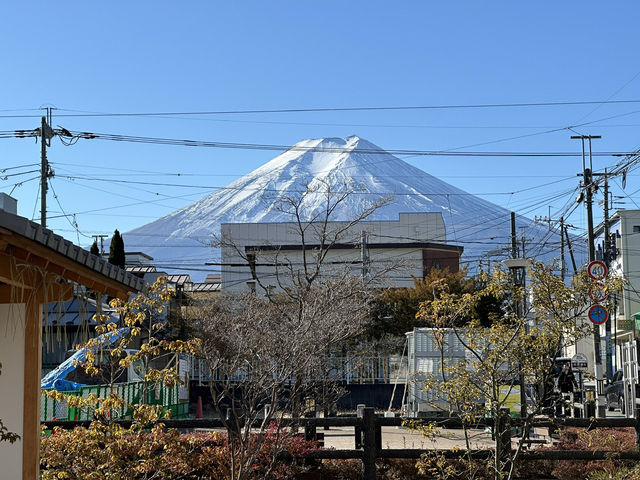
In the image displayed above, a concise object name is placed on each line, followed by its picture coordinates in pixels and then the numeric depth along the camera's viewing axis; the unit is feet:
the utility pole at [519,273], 56.34
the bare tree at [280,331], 35.10
